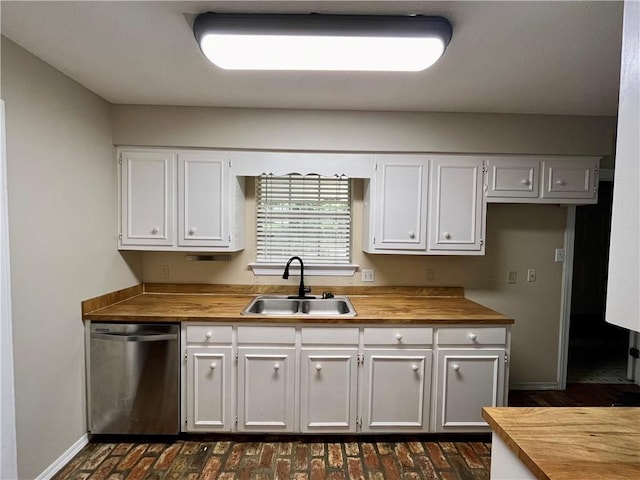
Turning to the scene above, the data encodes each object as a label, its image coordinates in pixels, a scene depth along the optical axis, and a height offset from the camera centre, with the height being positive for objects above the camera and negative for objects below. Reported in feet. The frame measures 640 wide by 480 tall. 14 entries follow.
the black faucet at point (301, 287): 8.63 -1.77
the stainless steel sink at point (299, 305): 8.50 -2.23
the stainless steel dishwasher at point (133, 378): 6.91 -3.52
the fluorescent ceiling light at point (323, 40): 4.39 +2.69
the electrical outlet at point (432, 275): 9.21 -1.43
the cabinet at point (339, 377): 7.03 -3.46
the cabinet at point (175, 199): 8.01 +0.57
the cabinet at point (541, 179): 8.12 +1.30
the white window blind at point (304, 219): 9.11 +0.15
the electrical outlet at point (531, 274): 9.31 -1.36
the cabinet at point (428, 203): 8.11 +0.61
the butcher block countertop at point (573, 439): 2.60 -2.00
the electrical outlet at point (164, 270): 9.12 -1.43
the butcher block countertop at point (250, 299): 6.97 -2.08
